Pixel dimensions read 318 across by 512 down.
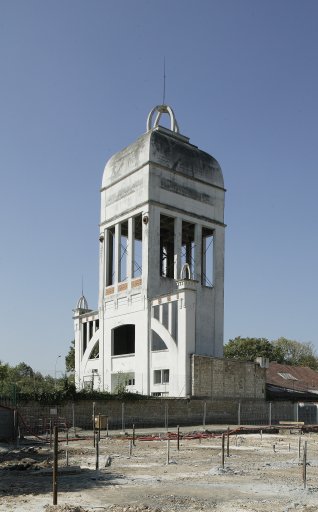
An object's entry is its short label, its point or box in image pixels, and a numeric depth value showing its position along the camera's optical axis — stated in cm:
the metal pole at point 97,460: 1849
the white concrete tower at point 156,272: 4569
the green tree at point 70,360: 7622
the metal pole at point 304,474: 1554
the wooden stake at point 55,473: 1233
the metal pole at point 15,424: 3028
